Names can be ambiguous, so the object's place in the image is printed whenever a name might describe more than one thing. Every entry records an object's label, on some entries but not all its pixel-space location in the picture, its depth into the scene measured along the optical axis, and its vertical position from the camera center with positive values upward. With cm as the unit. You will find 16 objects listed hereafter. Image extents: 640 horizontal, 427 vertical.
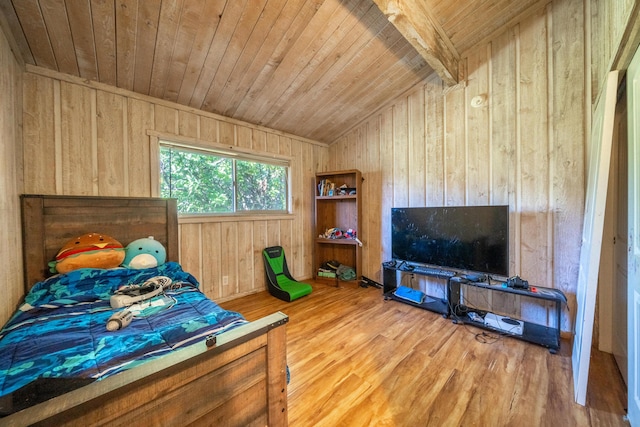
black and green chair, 308 -93
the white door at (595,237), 149 -20
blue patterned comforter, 94 -58
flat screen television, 234 -30
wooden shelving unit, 363 -8
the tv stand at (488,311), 207 -109
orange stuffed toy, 186 -30
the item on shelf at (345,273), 363 -94
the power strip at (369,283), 357 -108
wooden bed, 63 -56
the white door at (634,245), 124 -21
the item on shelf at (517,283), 219 -69
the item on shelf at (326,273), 372 -96
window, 272 +42
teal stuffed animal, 209 -35
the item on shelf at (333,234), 382 -36
